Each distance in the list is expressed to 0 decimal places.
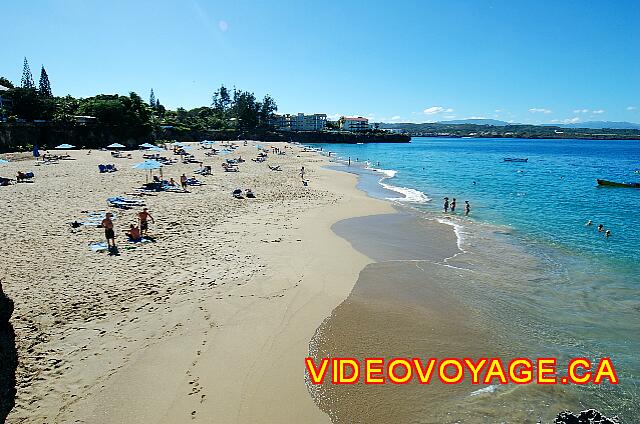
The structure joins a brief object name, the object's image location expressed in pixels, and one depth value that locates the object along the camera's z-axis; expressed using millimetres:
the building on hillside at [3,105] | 45631
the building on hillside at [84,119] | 55888
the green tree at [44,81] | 94006
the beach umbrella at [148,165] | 25109
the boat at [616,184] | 40562
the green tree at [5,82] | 63703
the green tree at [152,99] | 148350
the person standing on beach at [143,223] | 14513
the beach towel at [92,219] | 15253
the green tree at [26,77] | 86294
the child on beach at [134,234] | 13609
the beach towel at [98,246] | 12482
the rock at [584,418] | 5672
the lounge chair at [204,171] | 33750
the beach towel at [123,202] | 19000
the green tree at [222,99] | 167125
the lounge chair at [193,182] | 27403
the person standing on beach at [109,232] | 12578
